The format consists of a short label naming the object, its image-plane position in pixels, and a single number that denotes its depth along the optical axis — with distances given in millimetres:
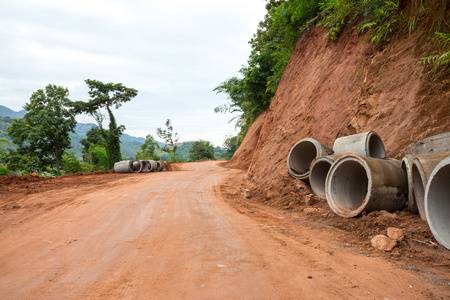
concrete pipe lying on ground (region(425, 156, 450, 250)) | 3133
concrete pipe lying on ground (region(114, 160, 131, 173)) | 18484
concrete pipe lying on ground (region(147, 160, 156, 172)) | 19406
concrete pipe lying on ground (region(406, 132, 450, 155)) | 4171
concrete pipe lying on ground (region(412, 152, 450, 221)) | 3643
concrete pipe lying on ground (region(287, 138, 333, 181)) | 6898
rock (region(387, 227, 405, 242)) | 3494
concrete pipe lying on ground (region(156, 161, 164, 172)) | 20750
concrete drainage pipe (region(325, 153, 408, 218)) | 4309
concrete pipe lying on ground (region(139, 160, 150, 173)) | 19344
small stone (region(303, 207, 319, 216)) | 5574
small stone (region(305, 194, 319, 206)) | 6186
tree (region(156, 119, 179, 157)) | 56406
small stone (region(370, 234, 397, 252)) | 3366
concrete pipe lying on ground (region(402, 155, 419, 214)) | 4199
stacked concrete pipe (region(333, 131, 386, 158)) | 5727
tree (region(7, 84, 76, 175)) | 23750
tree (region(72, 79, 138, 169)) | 29734
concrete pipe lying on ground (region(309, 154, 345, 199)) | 6471
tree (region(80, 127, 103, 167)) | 34541
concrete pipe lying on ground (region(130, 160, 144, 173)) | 18791
